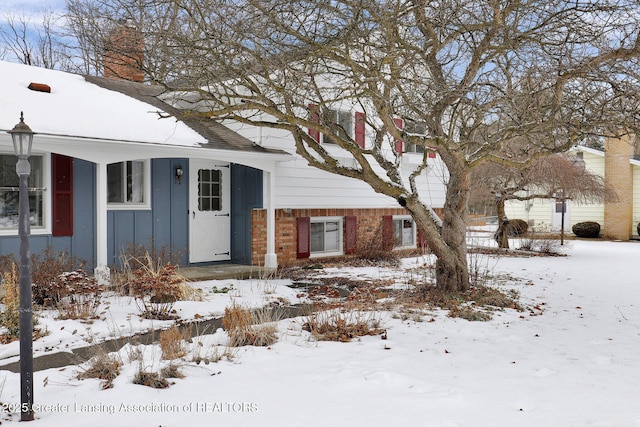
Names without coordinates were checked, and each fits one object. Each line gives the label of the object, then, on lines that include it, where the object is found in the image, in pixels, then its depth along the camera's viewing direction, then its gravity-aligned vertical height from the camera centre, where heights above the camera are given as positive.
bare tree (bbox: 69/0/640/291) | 6.42 +1.90
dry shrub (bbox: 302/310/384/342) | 5.80 -1.19
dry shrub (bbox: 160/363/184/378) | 4.48 -1.24
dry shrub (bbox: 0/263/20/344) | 5.65 -0.99
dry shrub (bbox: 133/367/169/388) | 4.30 -1.26
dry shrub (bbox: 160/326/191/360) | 4.86 -1.13
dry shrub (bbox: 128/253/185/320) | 6.82 -0.97
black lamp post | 3.75 -0.44
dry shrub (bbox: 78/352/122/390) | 4.45 -1.22
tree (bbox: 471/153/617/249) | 15.54 +0.90
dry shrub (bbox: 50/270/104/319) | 6.61 -0.94
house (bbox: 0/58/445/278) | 8.68 +0.58
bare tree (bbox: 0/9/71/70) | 19.83 +6.29
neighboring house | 23.45 +0.69
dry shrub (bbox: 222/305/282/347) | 5.50 -1.13
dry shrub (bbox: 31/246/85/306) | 7.07 -0.76
